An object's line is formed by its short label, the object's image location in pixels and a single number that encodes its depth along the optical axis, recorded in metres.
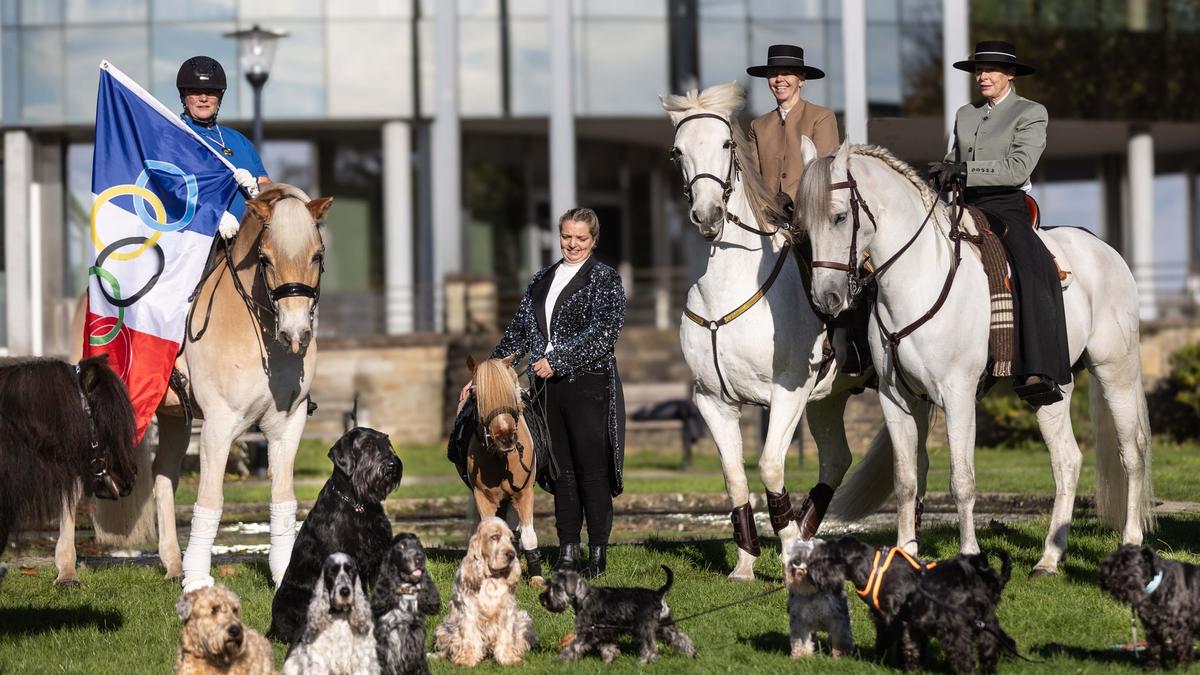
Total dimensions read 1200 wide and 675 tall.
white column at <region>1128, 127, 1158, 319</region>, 34.91
